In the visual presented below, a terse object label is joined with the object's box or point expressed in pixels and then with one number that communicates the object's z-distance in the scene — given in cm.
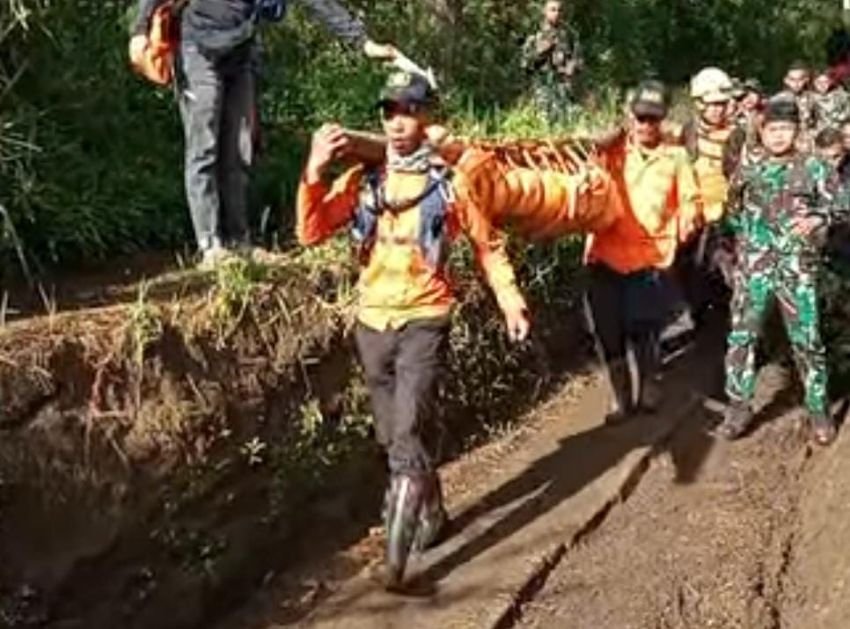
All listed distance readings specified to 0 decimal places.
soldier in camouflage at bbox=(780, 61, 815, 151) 1044
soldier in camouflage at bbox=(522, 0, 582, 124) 1435
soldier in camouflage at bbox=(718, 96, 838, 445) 862
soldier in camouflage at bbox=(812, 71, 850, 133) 1157
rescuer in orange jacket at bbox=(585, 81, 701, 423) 916
